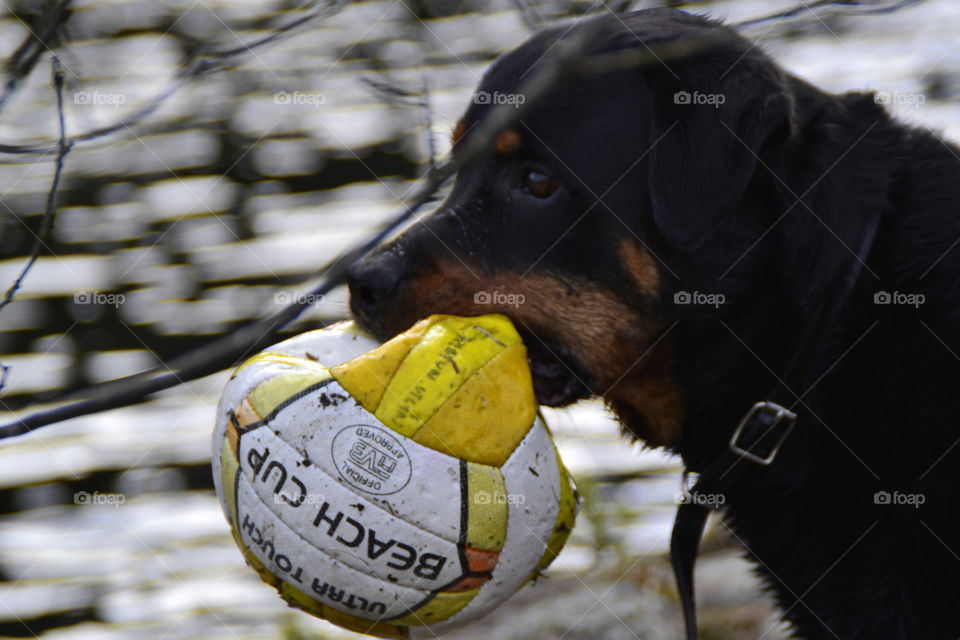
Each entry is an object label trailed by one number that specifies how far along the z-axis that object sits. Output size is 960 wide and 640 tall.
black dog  4.77
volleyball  4.20
